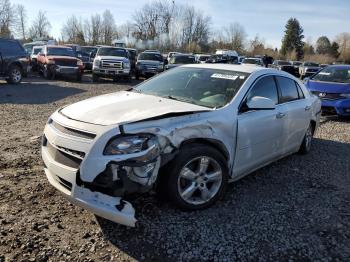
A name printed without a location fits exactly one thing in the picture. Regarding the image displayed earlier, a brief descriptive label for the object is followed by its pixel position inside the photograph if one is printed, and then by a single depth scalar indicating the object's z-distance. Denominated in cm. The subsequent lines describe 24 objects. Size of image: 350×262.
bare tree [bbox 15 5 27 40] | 7396
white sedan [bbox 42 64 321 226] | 345
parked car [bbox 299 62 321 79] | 3095
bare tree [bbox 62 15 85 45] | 7464
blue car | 1073
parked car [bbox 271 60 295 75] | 3071
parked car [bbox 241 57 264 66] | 3044
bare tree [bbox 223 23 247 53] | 7762
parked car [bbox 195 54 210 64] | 3201
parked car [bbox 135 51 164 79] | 2244
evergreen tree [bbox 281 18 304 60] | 8869
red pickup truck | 1962
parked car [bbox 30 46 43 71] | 2311
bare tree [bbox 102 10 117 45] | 7406
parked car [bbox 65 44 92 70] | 2761
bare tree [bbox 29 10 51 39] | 7862
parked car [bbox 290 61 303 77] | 3269
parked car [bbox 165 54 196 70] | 2192
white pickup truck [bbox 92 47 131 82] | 1978
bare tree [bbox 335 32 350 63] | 7760
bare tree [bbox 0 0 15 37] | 5797
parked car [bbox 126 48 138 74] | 2393
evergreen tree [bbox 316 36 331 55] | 8940
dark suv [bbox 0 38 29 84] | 1580
